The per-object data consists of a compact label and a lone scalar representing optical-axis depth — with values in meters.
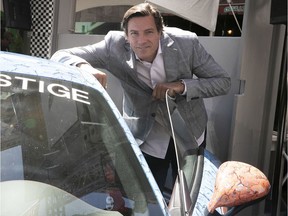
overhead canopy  4.09
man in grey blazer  2.18
